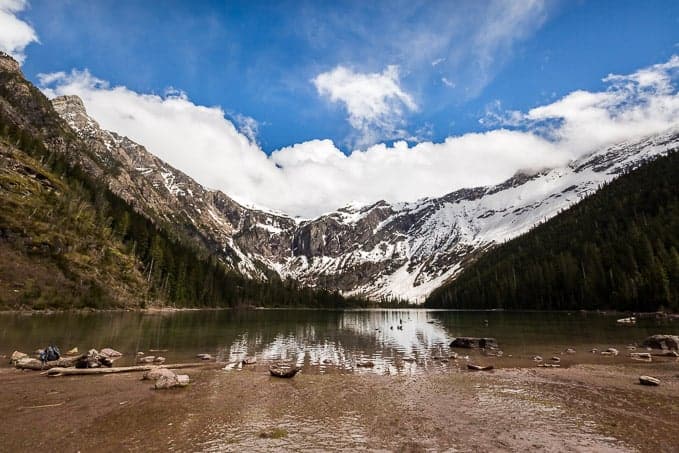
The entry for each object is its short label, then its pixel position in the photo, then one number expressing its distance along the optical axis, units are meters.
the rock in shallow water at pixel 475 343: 42.28
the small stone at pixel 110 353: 30.97
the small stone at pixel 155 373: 21.61
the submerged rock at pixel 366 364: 30.42
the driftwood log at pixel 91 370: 23.38
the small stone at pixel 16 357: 26.80
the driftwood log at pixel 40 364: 25.06
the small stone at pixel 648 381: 21.00
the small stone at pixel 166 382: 20.16
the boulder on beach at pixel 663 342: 37.00
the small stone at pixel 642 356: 31.55
